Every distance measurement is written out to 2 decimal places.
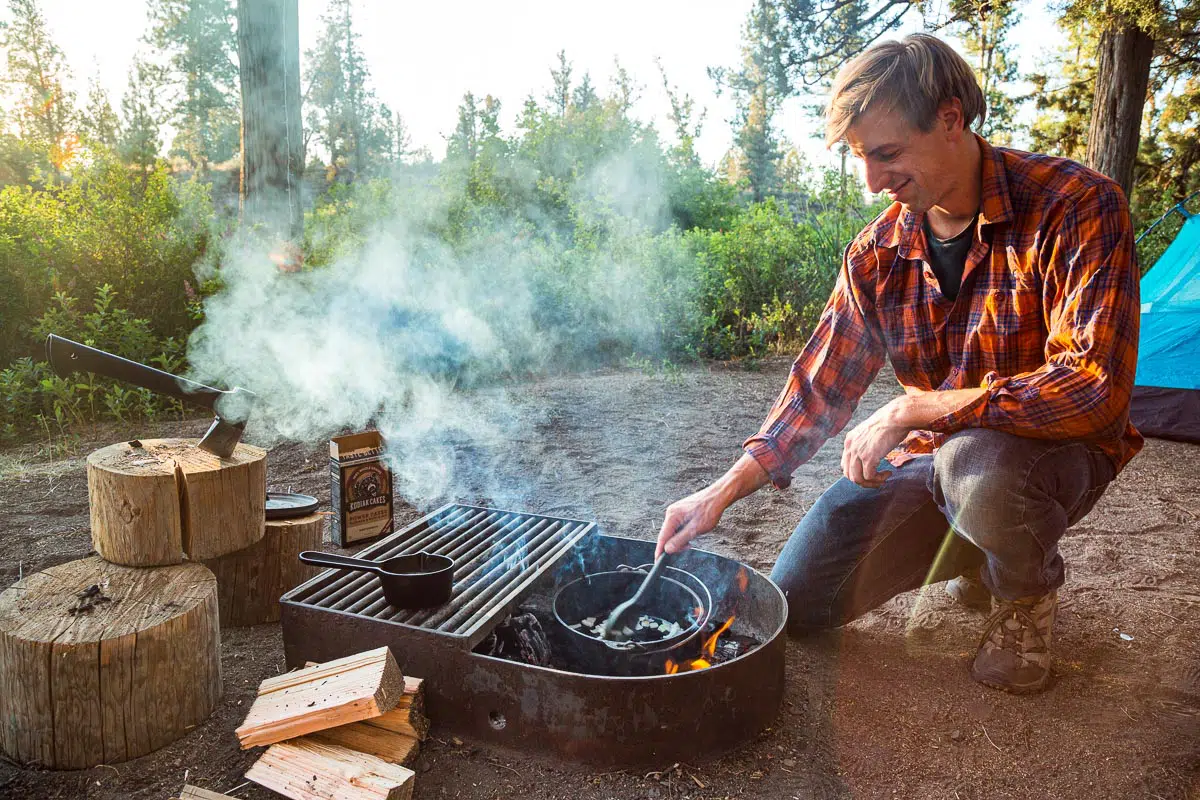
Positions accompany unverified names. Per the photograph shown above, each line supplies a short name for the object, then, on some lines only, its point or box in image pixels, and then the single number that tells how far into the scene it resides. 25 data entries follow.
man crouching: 1.93
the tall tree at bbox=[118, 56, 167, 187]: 30.33
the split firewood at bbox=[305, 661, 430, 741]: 1.90
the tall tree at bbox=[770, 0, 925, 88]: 8.60
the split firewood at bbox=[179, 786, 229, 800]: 1.70
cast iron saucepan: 2.12
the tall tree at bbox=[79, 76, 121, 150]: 31.11
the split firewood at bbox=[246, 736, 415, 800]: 1.71
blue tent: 5.17
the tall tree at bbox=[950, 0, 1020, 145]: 6.98
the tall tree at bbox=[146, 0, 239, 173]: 29.44
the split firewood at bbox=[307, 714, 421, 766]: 1.87
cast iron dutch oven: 2.05
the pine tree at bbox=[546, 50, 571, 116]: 34.94
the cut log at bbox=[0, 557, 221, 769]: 1.86
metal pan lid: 2.78
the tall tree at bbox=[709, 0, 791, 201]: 9.30
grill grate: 2.12
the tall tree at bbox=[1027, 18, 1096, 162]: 11.79
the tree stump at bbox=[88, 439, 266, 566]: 2.20
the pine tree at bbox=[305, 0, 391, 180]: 39.22
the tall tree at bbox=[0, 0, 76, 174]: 31.28
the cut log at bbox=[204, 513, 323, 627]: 2.65
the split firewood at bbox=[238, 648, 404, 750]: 1.82
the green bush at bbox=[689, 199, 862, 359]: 8.47
